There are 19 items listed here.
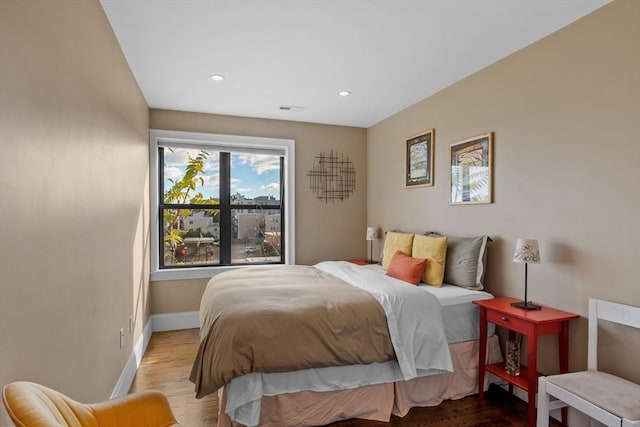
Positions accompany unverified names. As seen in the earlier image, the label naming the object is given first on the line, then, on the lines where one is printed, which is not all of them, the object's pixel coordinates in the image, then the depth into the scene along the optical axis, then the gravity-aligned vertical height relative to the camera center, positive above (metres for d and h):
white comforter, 2.00 -1.01
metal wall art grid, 4.73 +0.43
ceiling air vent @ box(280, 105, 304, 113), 4.00 +1.16
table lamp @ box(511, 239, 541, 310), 2.29 -0.29
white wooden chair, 1.62 -0.92
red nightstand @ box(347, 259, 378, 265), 4.37 -0.69
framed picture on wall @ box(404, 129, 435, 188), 3.63 +0.53
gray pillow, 2.83 -0.45
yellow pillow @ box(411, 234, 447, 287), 2.98 -0.42
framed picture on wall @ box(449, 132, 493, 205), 2.90 +0.34
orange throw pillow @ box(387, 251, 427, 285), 3.00 -0.53
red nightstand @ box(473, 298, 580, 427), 2.11 -0.76
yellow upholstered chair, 0.92 -0.72
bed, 1.99 -0.92
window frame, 4.08 +0.45
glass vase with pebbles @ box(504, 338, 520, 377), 2.40 -1.03
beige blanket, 1.96 -0.75
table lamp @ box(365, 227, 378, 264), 4.46 -0.33
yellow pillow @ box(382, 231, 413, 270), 3.49 -0.37
